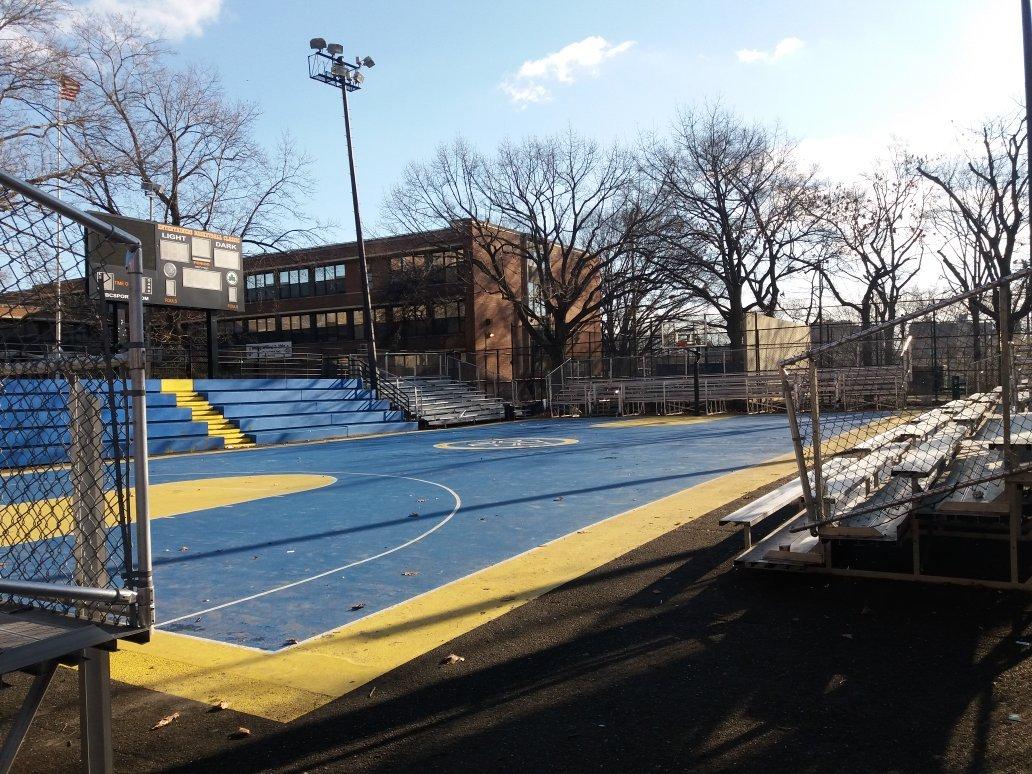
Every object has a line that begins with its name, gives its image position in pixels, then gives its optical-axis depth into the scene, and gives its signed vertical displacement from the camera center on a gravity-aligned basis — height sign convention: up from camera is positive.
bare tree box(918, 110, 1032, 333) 34.91 +6.72
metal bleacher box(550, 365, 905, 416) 32.25 -1.32
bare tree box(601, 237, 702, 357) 40.41 +3.37
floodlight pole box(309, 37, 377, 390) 29.61 +11.31
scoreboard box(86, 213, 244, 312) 22.75 +3.36
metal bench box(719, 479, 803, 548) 6.44 -1.30
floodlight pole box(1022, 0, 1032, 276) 10.11 +4.07
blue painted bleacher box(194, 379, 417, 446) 23.83 -1.17
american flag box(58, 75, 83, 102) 24.42 +9.41
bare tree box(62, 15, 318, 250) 30.94 +9.22
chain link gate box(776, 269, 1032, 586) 5.31 -1.06
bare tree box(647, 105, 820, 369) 39.00 +7.15
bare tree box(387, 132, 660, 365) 39.00 +6.51
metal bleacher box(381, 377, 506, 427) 29.47 -1.34
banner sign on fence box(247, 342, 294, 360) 28.99 +1.07
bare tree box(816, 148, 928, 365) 41.38 +6.41
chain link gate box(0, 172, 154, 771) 2.65 -0.47
